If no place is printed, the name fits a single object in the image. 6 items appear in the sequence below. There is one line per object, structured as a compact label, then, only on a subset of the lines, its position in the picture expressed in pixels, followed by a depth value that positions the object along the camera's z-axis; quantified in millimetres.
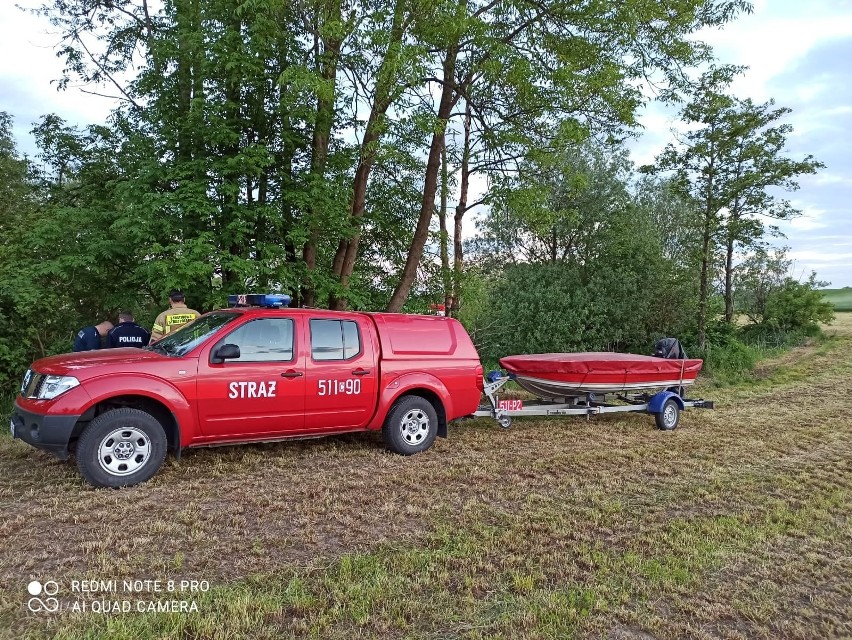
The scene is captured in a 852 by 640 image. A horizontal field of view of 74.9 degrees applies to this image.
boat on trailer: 8359
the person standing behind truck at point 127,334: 7789
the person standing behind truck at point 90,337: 7828
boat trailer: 8164
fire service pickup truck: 5203
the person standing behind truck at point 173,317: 7473
